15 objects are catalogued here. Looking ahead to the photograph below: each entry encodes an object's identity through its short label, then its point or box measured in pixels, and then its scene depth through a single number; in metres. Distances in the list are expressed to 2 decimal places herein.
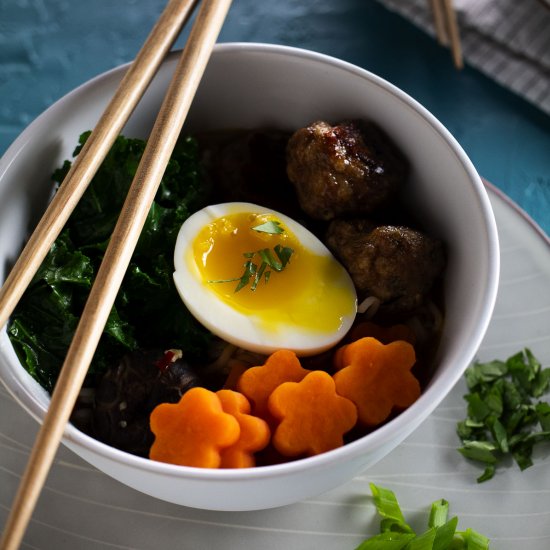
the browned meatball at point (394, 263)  0.42
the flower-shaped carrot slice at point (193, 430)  0.38
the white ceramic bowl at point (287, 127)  0.37
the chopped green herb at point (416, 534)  0.40
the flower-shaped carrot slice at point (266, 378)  0.40
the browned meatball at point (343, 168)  0.43
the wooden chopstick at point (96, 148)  0.39
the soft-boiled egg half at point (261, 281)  0.42
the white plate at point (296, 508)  0.40
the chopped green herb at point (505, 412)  0.42
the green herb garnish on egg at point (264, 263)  0.42
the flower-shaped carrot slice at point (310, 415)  0.39
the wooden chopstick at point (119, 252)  0.35
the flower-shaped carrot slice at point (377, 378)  0.40
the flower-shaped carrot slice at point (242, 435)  0.39
